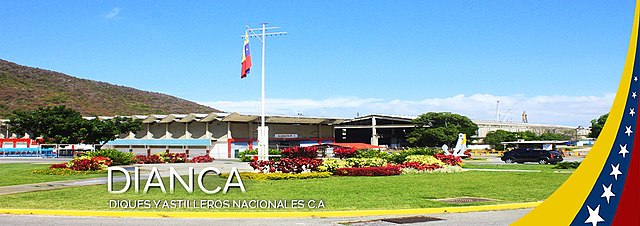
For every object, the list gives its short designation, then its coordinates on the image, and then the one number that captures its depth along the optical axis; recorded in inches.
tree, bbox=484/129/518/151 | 4005.9
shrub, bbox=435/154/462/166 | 1309.1
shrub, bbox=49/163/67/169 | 1221.1
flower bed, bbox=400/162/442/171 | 1168.2
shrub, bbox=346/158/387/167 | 1149.1
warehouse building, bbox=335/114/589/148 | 4146.2
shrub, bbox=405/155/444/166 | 1250.1
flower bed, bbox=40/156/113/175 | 1163.3
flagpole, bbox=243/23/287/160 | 1282.6
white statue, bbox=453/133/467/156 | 2154.3
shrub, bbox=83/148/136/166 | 1364.7
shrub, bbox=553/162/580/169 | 1403.8
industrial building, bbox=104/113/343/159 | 2824.8
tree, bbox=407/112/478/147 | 3661.9
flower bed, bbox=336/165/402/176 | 1068.5
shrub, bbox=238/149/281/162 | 1927.9
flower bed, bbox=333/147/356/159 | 1268.5
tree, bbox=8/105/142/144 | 2625.5
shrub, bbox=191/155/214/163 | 1846.0
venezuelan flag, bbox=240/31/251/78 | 1336.0
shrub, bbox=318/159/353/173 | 1096.4
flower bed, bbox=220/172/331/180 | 978.1
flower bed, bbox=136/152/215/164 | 1646.2
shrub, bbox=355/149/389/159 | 1359.5
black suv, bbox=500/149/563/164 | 1771.7
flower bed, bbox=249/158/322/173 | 1034.7
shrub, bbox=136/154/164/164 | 1623.0
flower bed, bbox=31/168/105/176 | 1151.0
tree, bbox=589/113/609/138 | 4070.4
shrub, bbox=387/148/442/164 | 1356.8
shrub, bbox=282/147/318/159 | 1170.0
